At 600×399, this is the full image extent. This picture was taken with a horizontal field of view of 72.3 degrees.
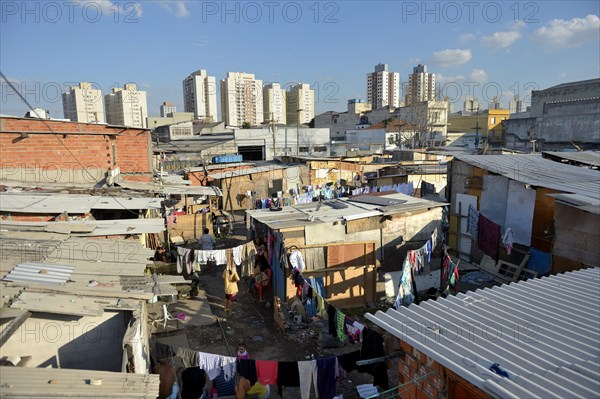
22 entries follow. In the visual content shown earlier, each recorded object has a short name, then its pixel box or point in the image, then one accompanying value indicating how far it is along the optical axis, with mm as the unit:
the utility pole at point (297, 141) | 34812
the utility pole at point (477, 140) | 44062
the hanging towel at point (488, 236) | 12789
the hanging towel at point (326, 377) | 6590
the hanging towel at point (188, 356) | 6527
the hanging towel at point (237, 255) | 11484
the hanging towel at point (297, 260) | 10259
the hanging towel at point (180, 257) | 11980
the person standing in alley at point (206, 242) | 14352
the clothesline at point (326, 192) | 20516
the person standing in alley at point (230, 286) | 11005
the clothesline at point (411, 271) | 9859
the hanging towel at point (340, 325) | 7816
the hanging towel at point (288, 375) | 6574
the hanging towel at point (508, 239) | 12461
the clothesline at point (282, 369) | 6543
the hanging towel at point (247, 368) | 6587
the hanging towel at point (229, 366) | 6562
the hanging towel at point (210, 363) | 6492
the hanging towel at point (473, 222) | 13961
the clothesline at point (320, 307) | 7609
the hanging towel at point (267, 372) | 6562
